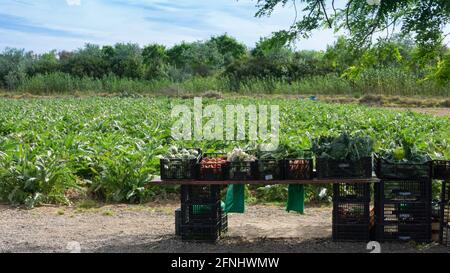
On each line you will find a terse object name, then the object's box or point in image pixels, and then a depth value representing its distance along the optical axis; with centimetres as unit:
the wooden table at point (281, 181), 633
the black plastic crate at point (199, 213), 661
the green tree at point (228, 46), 5416
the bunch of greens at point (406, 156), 646
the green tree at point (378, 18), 699
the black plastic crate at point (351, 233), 656
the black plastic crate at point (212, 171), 649
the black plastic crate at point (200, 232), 662
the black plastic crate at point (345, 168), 639
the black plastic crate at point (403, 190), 645
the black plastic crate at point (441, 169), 631
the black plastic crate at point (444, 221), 639
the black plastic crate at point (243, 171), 655
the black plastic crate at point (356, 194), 652
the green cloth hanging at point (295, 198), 676
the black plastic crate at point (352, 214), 654
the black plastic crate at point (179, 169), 650
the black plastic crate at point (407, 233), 648
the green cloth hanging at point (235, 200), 677
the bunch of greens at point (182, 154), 668
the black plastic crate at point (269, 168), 652
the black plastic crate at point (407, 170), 638
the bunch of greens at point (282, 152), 755
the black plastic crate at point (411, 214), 648
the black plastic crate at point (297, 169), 648
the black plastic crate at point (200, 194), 660
